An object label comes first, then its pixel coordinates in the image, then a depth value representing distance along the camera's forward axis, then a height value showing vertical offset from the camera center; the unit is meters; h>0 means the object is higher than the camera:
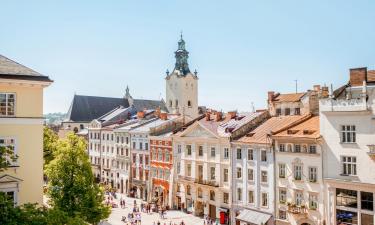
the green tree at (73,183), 28.22 -3.87
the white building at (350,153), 34.91 -2.31
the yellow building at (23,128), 21.05 +0.07
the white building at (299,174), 38.75 -4.69
